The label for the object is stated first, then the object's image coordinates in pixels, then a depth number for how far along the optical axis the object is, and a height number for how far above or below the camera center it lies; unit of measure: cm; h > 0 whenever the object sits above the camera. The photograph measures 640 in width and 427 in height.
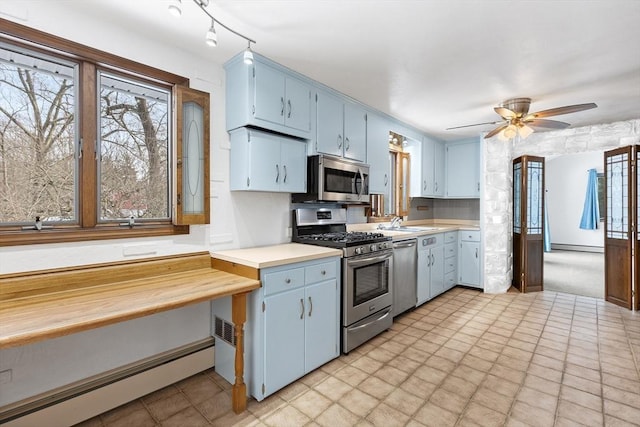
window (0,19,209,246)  175 +45
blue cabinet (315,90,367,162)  295 +88
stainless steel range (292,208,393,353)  265 -53
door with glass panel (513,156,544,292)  461 -16
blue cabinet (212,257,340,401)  204 -82
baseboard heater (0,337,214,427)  171 -111
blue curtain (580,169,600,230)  785 +16
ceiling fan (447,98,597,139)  320 +99
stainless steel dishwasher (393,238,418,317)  338 -72
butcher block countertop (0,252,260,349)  132 -45
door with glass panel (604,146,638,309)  382 -16
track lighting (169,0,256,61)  150 +100
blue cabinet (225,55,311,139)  238 +94
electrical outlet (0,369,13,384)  165 -87
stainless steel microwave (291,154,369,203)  285 +32
